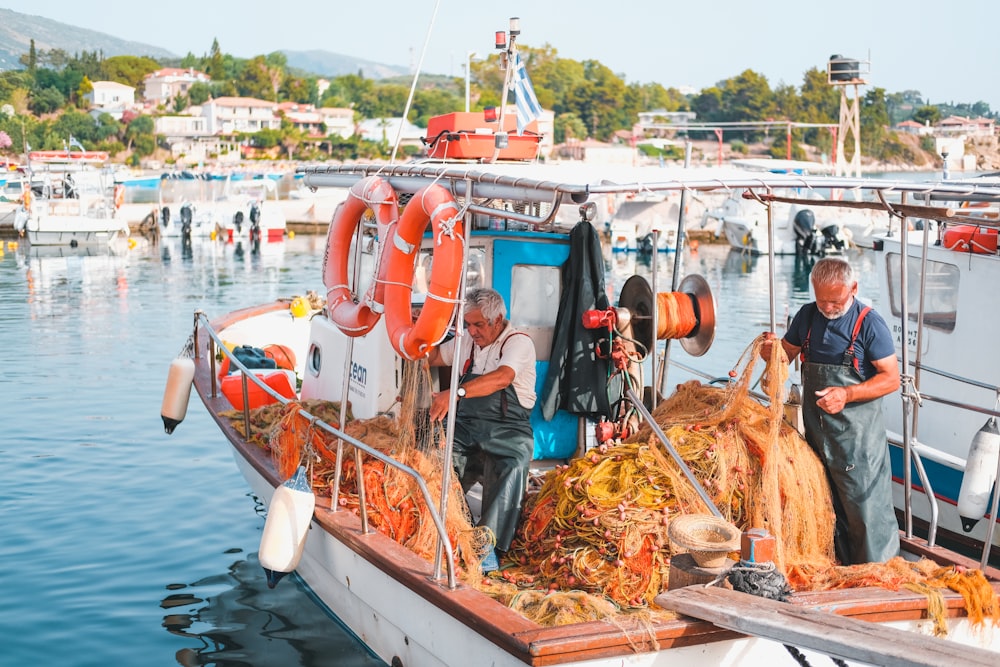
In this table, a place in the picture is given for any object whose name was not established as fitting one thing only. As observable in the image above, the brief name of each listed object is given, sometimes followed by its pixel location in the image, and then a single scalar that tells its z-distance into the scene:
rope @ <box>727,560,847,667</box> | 5.17
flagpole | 7.01
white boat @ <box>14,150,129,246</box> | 46.41
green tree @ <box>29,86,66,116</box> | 168.00
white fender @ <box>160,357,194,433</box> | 11.23
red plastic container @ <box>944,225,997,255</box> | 10.21
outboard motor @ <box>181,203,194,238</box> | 51.75
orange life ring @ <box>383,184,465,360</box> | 5.99
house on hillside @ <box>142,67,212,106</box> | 196.88
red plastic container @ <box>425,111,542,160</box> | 7.73
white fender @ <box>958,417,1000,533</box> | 8.07
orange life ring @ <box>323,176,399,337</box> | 6.85
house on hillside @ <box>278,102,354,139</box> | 167.25
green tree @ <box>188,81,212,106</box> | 185.75
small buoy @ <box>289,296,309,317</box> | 15.17
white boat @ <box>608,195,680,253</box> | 50.25
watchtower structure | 42.94
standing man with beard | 6.34
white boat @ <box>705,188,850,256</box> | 48.38
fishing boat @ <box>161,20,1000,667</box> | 5.32
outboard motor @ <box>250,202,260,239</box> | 51.41
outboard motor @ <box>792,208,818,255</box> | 48.47
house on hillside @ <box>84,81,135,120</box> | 172.39
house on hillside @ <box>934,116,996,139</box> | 158.19
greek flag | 8.09
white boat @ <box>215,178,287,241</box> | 51.12
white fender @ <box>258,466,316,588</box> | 7.26
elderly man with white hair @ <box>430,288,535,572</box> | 7.01
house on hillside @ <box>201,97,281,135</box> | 164.75
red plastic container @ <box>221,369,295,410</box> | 10.62
